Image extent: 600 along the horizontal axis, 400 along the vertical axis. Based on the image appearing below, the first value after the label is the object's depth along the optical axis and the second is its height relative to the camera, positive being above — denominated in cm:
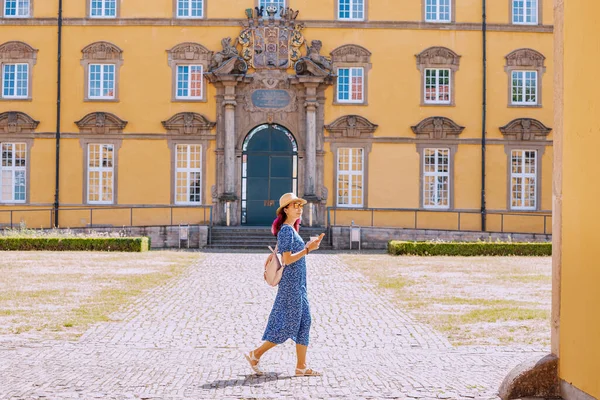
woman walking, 814 -92
